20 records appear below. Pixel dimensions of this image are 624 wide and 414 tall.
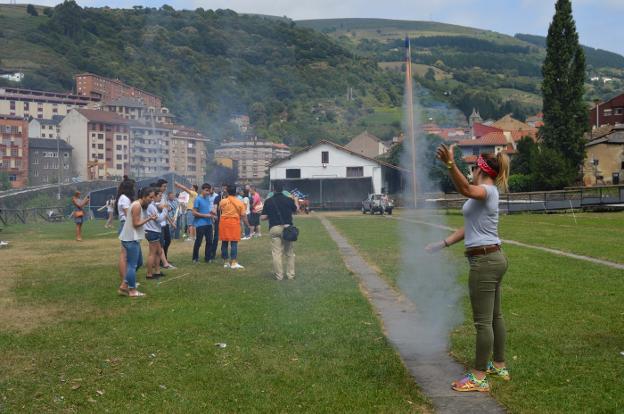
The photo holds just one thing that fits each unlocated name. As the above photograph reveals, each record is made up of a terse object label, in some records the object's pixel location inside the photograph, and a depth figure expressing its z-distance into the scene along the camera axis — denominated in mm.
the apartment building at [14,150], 104062
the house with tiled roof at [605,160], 71750
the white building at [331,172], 67188
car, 49188
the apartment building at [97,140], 96438
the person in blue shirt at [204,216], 16828
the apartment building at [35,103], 129750
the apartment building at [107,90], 62481
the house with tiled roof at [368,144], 93125
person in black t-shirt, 14062
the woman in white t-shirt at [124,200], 11898
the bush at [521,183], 65688
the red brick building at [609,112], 101000
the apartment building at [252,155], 62688
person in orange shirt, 15945
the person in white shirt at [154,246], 13703
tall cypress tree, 66188
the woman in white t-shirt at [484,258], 6105
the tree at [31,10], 169975
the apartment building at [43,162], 106500
